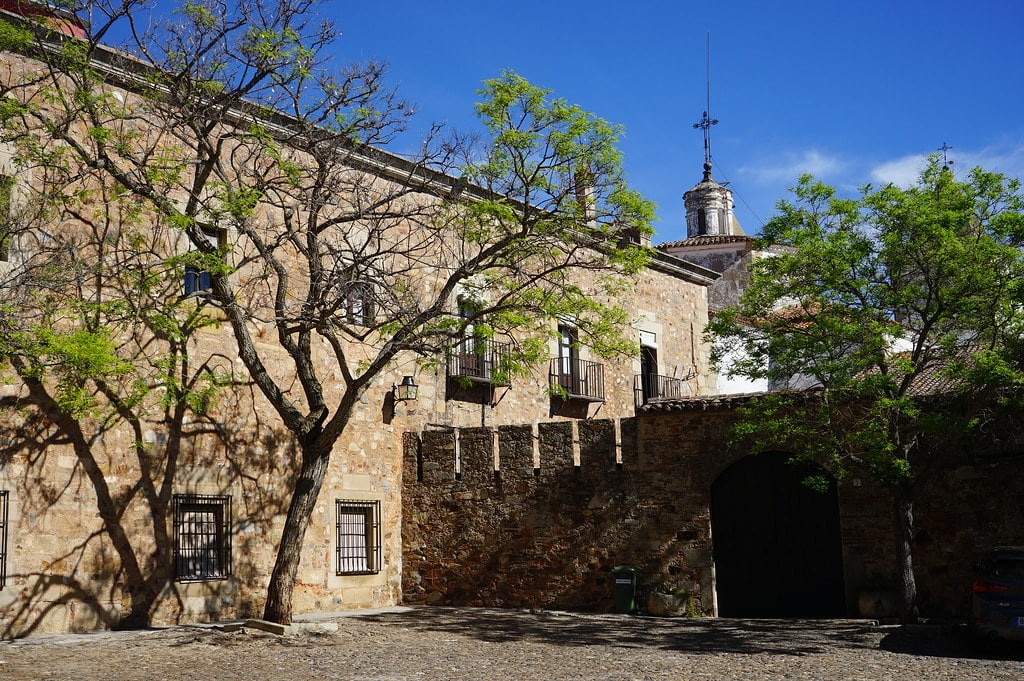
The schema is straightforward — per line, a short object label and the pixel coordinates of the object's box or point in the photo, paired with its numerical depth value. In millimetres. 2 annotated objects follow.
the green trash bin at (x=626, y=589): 13758
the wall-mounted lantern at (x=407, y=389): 15188
